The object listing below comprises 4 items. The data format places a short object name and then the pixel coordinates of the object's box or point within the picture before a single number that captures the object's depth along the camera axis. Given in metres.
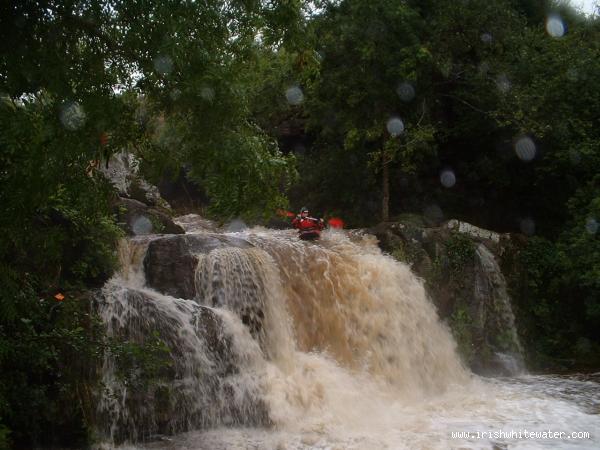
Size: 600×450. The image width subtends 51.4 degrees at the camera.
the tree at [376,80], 14.21
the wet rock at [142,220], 12.20
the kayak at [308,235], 12.13
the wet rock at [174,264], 9.16
